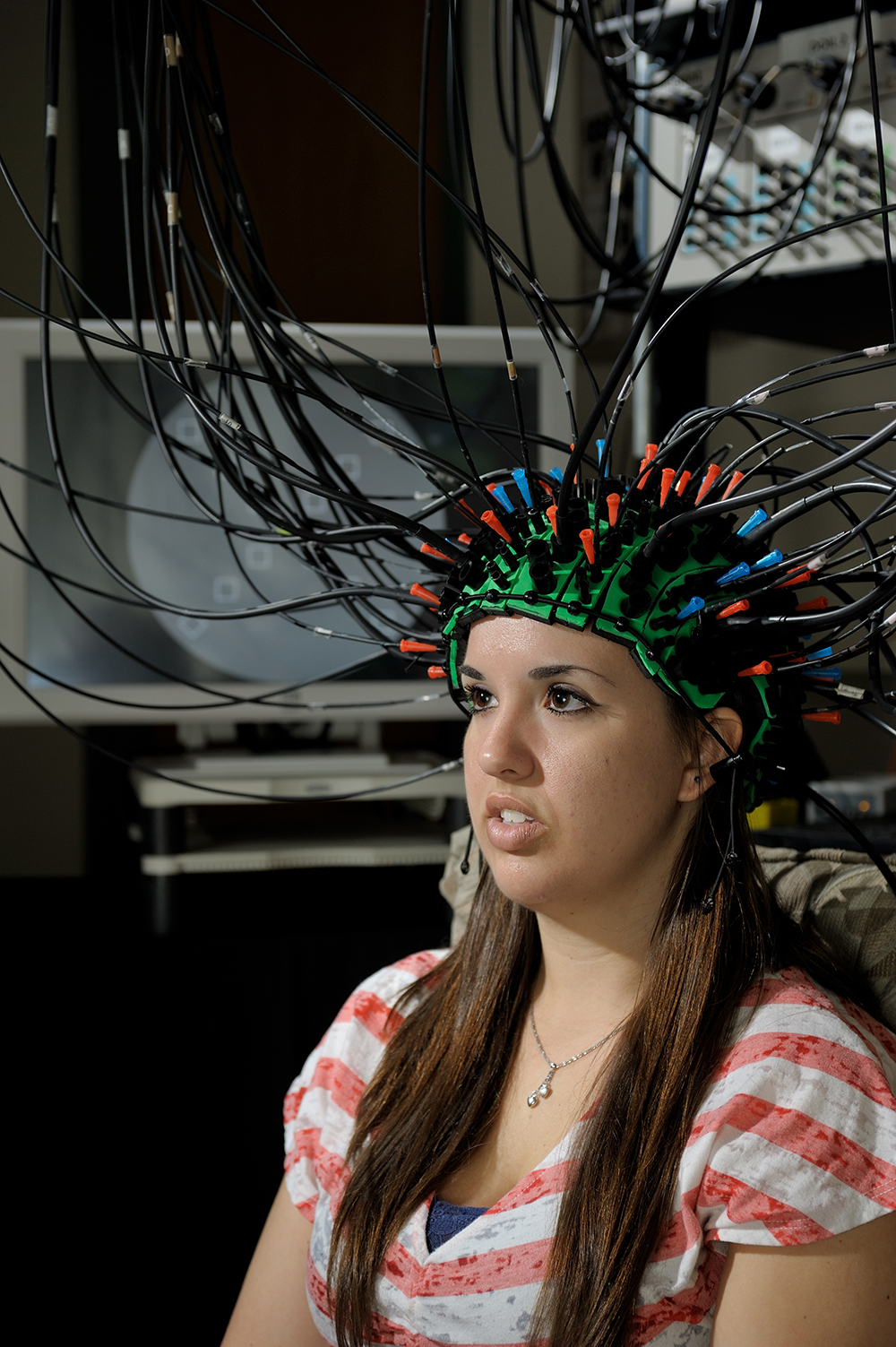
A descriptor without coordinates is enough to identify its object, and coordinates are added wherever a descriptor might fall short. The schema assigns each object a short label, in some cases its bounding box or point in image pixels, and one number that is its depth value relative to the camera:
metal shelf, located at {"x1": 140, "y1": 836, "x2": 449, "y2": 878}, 1.74
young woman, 0.73
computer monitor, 1.73
